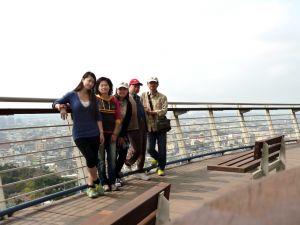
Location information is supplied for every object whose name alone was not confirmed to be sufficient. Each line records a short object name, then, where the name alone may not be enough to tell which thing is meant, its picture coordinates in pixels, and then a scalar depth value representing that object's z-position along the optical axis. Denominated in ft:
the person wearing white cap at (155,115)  14.08
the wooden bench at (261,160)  10.73
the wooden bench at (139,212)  3.56
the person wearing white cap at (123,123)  12.27
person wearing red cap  12.82
